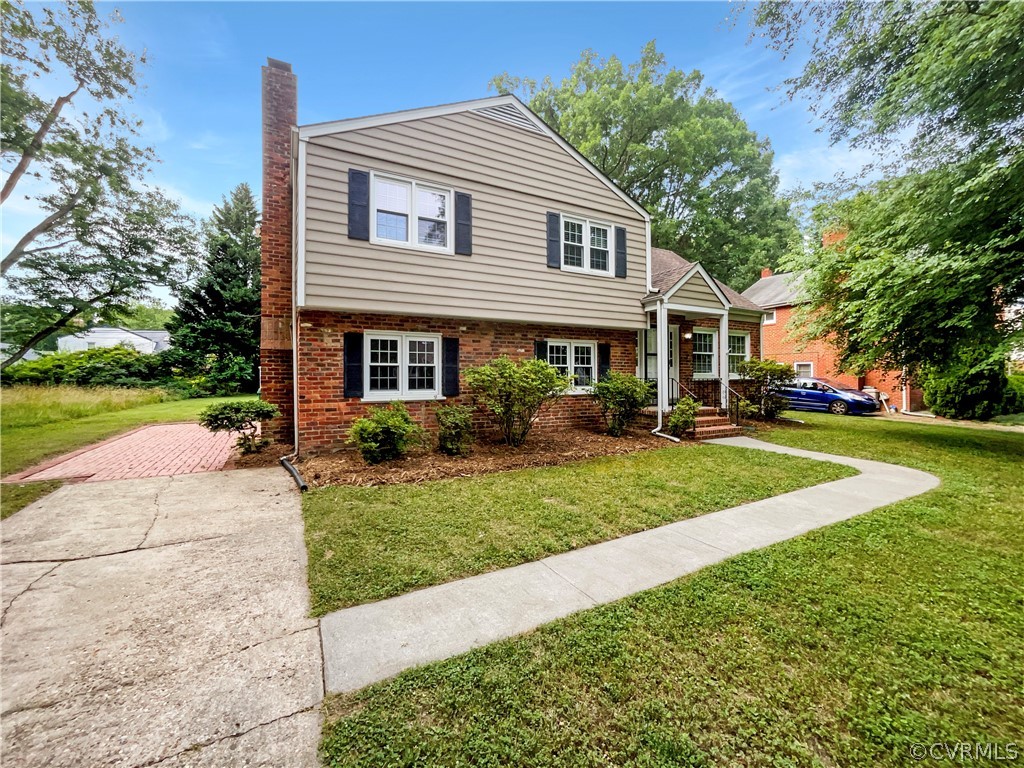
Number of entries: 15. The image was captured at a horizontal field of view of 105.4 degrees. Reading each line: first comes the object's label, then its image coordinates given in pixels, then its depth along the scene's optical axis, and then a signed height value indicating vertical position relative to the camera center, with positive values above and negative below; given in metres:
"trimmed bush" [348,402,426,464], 6.24 -0.77
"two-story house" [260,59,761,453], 6.73 +2.49
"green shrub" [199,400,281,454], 6.71 -0.54
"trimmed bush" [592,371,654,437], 8.76 -0.24
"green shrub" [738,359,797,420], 11.89 +0.12
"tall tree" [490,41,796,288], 20.39 +12.76
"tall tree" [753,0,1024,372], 6.91 +4.80
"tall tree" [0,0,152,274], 11.67 +9.08
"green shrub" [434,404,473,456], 7.02 -0.77
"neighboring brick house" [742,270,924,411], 16.84 +1.75
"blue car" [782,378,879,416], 15.03 -0.45
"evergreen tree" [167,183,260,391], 19.28 +3.91
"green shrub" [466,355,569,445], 7.12 -0.03
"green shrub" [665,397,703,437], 9.03 -0.73
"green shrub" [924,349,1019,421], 14.16 -0.26
